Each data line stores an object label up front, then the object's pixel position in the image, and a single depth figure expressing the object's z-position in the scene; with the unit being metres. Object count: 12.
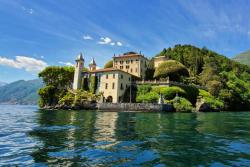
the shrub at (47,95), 83.19
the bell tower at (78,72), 82.38
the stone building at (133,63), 83.12
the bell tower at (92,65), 92.95
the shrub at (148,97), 66.28
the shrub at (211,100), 68.75
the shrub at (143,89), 71.94
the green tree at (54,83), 83.19
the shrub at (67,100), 74.38
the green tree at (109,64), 95.07
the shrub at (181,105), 61.38
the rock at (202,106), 65.96
